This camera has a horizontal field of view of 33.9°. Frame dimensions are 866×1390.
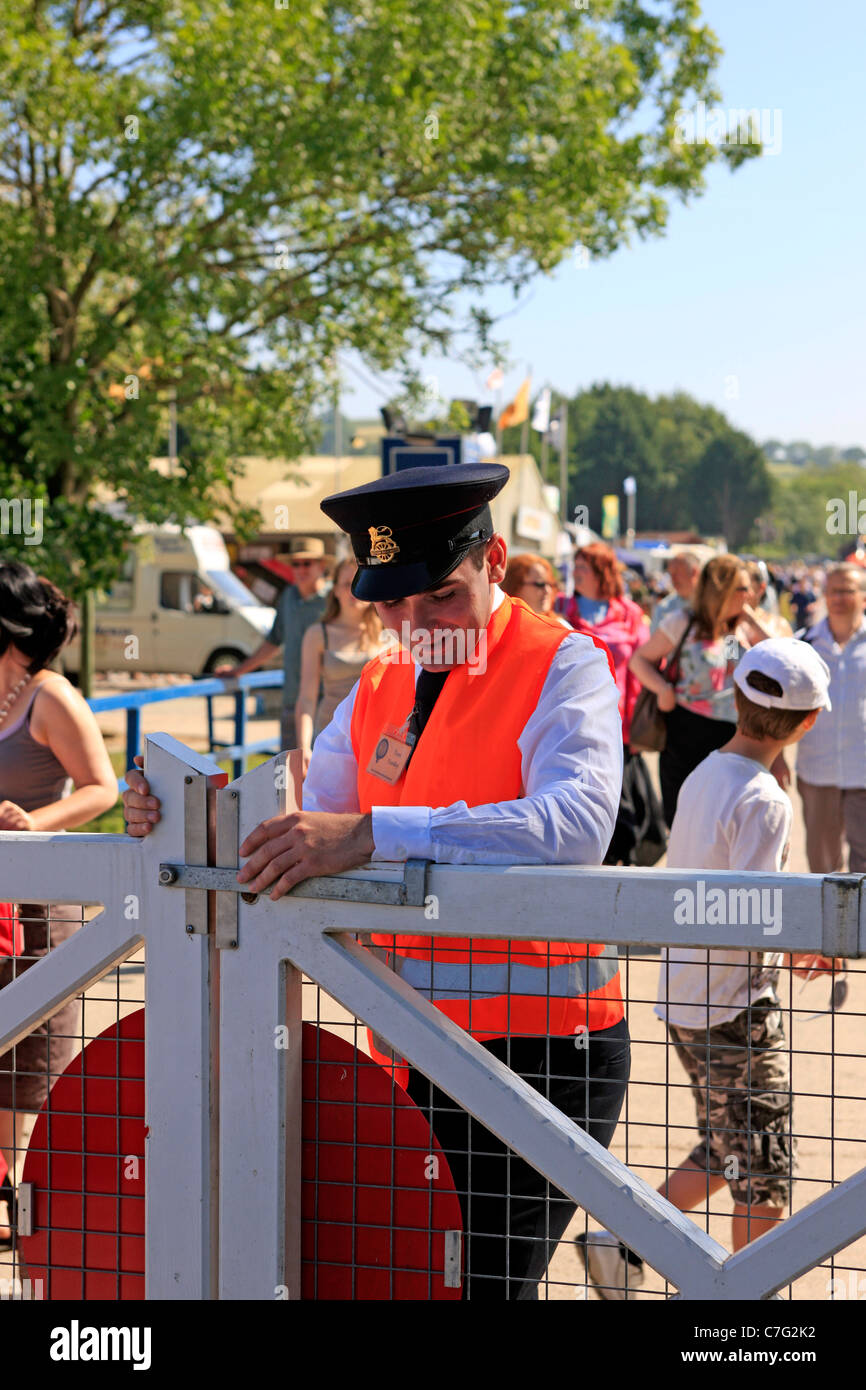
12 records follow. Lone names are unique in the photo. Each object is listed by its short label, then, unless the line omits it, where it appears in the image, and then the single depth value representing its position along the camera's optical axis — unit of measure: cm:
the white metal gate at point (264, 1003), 182
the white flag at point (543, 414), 2300
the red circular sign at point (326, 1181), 199
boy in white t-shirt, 327
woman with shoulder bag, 649
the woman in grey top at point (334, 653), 705
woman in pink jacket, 700
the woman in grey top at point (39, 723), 377
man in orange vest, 195
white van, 2350
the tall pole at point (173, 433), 1241
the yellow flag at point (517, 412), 3125
